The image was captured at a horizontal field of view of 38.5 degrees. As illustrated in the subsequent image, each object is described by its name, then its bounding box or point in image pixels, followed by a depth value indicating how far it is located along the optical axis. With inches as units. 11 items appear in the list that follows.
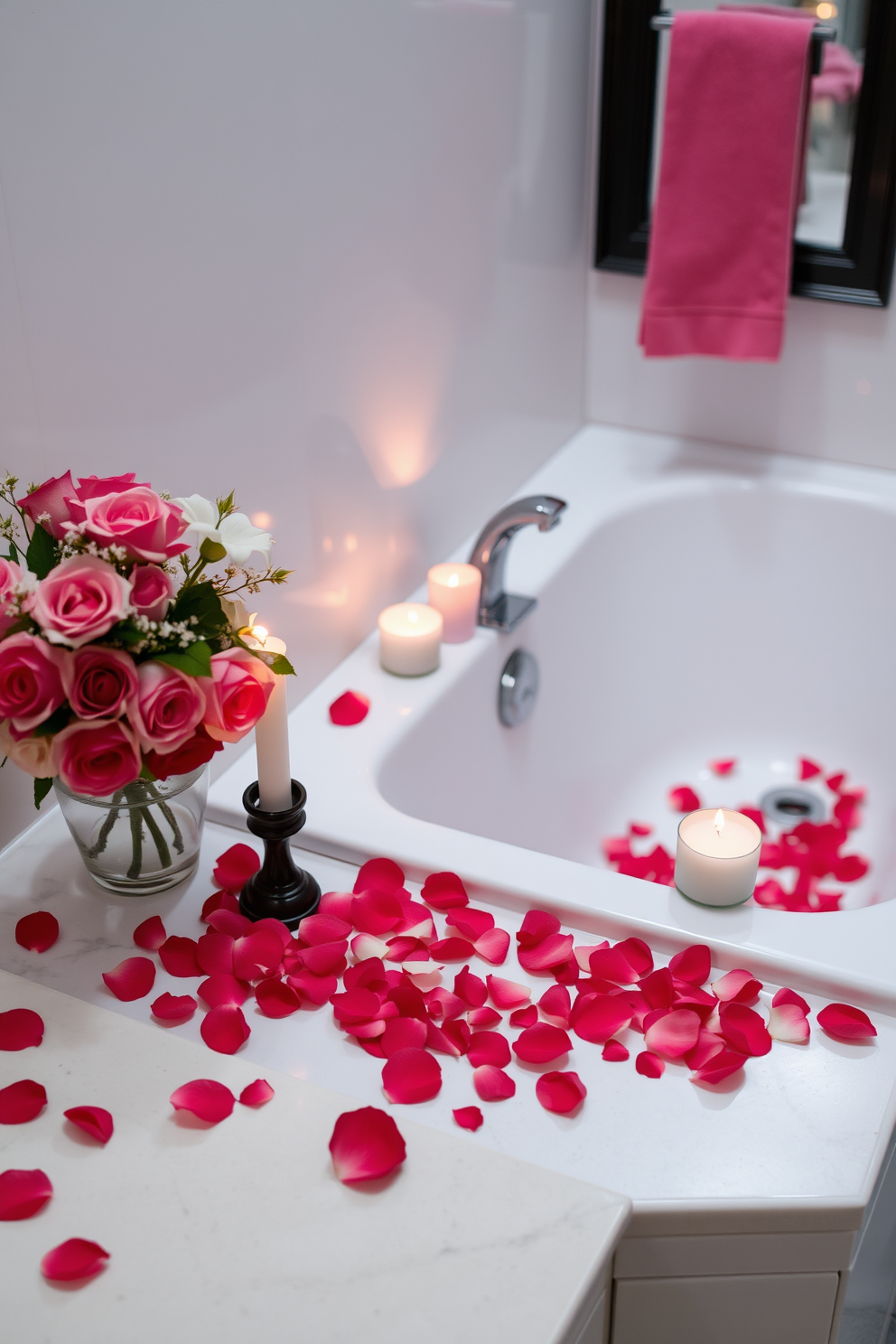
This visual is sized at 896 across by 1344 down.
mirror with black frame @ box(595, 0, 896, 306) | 67.9
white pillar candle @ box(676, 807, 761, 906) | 44.6
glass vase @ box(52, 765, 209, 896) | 41.4
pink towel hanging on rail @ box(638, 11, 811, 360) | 67.3
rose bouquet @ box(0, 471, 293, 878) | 34.3
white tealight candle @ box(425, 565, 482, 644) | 61.2
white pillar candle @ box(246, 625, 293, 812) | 39.4
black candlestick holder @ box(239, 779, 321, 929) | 43.1
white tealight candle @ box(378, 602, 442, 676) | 58.9
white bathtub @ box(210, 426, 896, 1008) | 67.3
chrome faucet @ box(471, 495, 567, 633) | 58.6
